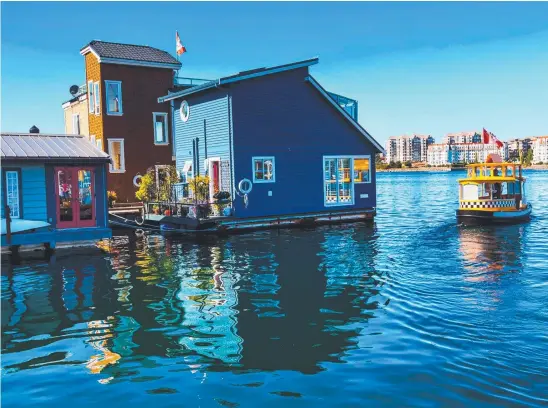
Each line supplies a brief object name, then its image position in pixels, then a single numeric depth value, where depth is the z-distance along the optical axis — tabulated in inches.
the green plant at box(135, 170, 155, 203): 1047.6
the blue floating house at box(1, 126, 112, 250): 717.3
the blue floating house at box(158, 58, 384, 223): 986.7
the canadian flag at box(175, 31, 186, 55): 1397.6
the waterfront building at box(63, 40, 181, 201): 1352.1
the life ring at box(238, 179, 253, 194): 973.2
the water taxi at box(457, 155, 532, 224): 1088.2
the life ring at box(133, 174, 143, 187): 1360.7
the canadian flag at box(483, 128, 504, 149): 1134.4
